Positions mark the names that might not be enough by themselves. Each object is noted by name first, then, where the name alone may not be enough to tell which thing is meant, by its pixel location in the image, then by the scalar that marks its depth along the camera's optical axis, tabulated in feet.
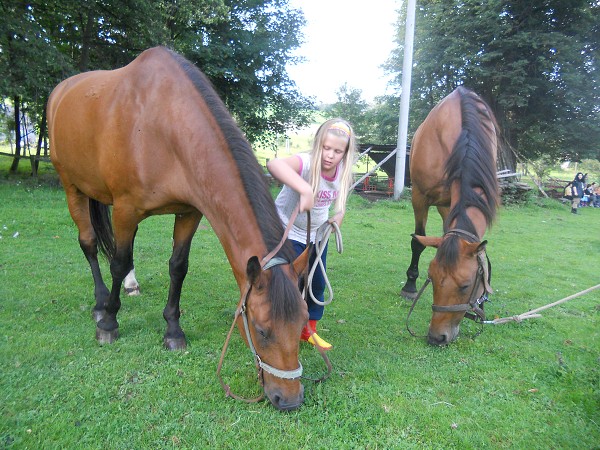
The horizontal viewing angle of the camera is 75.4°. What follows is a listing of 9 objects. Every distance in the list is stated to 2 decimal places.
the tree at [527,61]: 53.83
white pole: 42.01
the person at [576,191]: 48.78
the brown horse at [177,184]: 7.25
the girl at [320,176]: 9.24
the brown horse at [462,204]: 10.37
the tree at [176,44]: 33.30
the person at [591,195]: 58.92
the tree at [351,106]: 84.84
